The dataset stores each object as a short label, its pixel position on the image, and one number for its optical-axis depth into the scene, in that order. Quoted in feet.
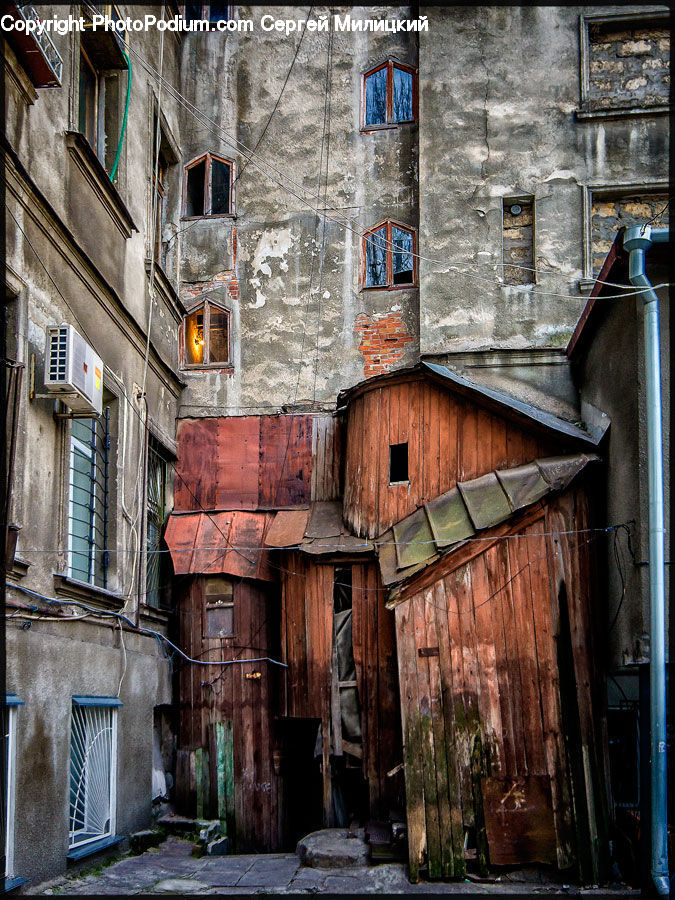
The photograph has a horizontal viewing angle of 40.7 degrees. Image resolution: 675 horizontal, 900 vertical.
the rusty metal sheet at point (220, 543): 41.32
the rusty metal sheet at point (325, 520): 39.70
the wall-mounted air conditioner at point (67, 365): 27.07
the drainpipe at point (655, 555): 26.50
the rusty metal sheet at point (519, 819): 30.91
